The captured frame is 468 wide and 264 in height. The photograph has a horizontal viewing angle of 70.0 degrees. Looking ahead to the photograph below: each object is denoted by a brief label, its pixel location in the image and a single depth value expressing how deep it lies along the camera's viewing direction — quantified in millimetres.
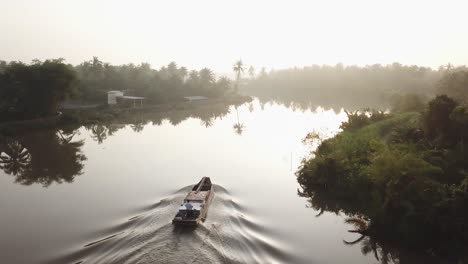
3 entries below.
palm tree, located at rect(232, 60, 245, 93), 113869
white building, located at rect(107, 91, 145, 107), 66156
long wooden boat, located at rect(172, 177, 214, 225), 16375
